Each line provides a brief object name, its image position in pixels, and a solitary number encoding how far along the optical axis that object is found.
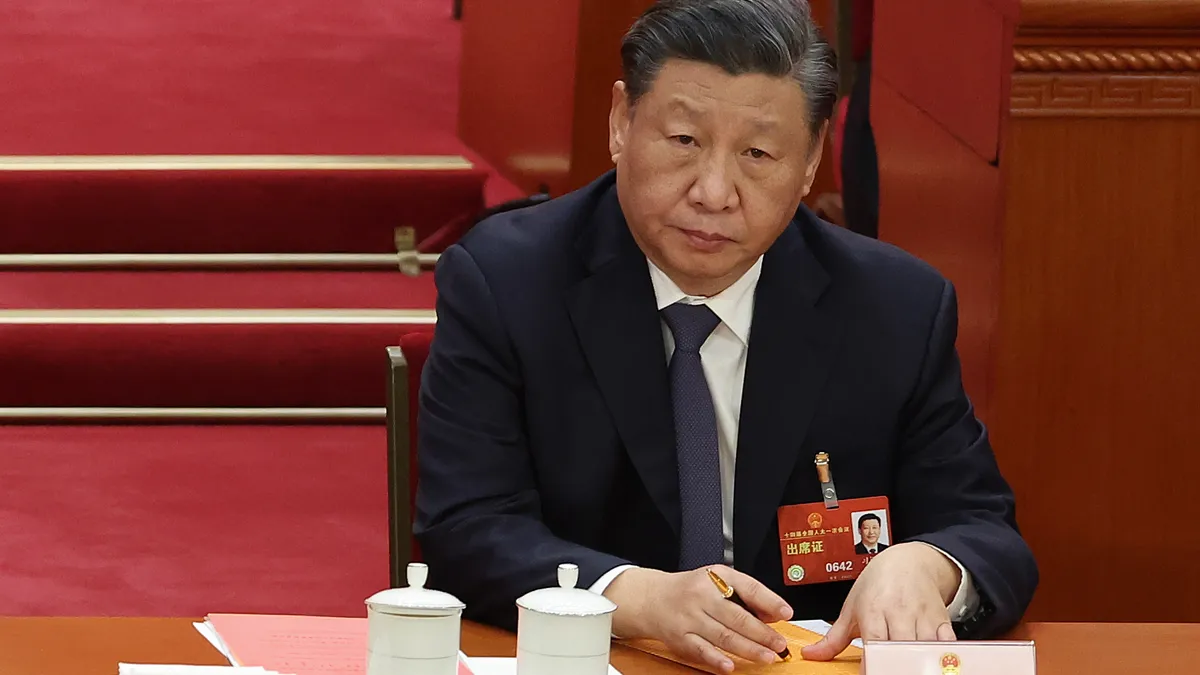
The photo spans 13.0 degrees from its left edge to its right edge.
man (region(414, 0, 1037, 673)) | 5.98
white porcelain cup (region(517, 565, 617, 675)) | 5.43
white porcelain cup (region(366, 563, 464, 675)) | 5.41
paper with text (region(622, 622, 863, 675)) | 5.69
